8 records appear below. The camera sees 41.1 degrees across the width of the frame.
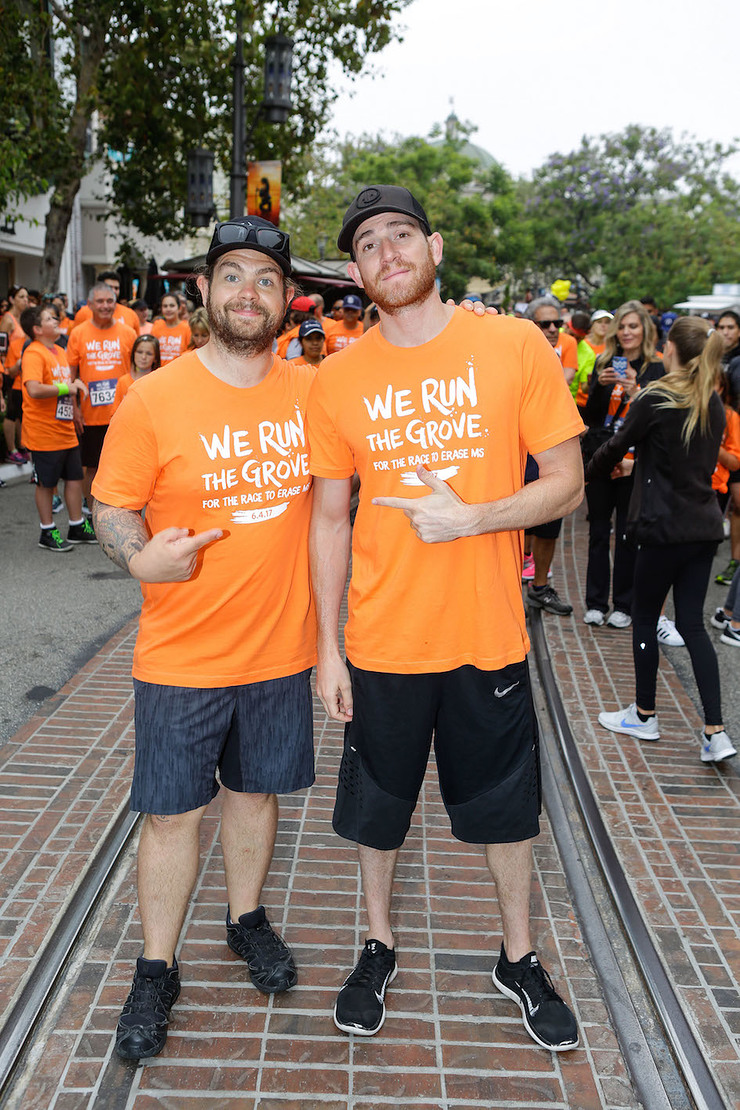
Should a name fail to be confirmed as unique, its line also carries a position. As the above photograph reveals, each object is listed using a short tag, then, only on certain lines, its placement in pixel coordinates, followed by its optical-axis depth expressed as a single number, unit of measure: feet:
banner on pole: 43.80
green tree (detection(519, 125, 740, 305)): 131.44
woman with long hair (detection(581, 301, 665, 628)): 21.08
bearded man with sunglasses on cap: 8.54
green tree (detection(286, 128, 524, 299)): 144.15
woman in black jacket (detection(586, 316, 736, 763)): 15.25
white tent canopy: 64.44
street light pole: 40.16
